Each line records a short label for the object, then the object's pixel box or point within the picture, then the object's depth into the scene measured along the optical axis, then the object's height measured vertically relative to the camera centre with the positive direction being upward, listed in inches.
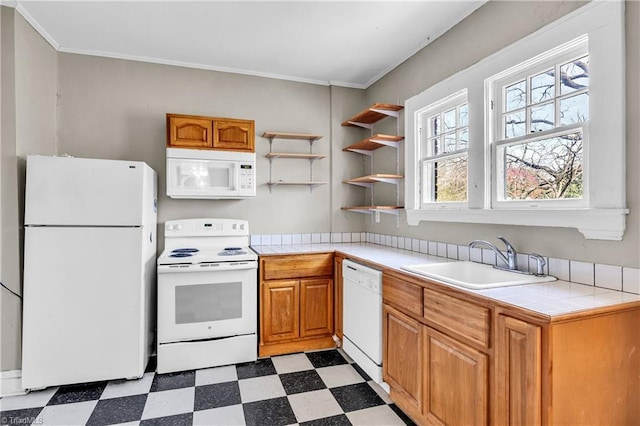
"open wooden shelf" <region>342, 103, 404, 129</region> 118.3 +37.7
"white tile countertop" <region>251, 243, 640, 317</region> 48.6 -13.2
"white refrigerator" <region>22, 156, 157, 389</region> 87.9 -15.4
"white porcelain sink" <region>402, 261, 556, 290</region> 65.6 -13.4
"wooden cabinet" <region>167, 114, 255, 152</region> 113.6 +28.3
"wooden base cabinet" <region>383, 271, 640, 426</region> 46.3 -22.8
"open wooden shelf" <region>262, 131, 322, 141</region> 129.3 +30.9
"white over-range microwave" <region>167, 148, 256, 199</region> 113.8 +14.2
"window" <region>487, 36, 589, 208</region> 66.3 +18.8
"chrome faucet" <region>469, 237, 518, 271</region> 74.0 -9.1
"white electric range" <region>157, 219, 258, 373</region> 99.8 -29.1
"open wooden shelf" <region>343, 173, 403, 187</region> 116.7 +13.1
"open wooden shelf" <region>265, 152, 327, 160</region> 130.0 +23.2
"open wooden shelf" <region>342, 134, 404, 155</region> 117.2 +26.7
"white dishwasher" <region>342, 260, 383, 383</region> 87.8 -28.9
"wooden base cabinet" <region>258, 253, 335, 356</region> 110.3 -29.7
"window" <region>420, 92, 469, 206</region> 97.0 +20.2
